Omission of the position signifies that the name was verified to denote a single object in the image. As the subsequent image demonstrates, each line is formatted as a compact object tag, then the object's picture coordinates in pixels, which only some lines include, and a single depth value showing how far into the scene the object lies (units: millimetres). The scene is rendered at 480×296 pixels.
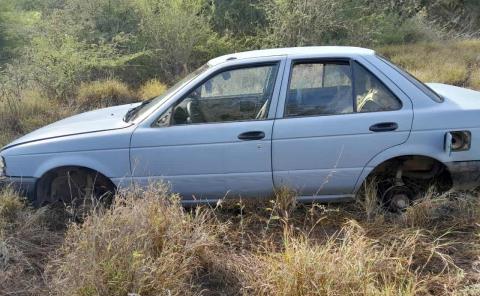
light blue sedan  4297
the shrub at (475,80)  9414
